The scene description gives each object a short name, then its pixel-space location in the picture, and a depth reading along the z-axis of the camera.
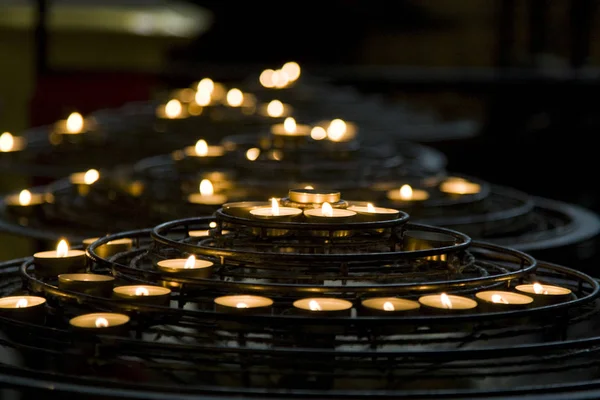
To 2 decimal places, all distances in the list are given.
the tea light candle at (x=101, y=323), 4.10
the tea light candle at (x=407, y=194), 7.58
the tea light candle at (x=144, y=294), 4.32
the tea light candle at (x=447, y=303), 4.35
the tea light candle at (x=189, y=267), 4.58
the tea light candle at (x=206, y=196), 7.19
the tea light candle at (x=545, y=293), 4.54
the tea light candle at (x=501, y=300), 4.44
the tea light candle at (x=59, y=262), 5.00
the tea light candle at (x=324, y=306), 4.19
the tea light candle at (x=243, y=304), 4.18
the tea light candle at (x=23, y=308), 4.43
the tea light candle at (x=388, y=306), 4.28
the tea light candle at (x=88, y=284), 4.55
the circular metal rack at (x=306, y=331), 3.88
